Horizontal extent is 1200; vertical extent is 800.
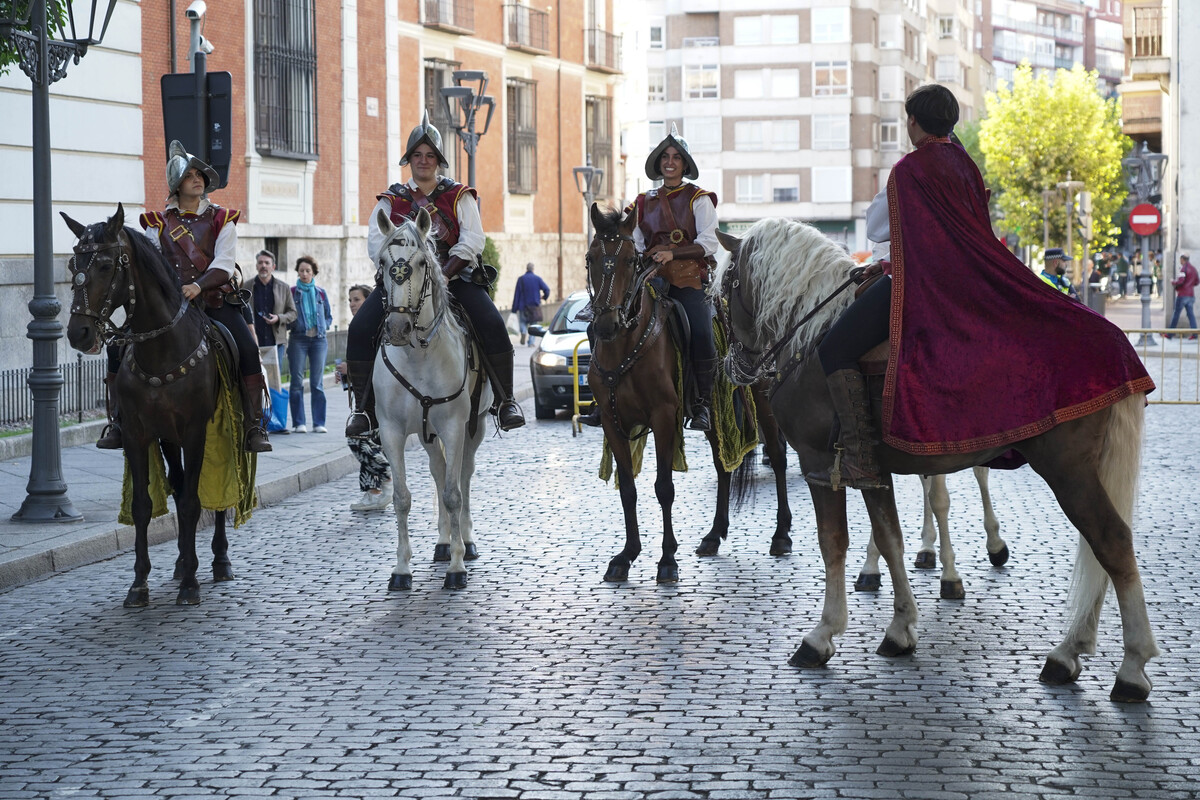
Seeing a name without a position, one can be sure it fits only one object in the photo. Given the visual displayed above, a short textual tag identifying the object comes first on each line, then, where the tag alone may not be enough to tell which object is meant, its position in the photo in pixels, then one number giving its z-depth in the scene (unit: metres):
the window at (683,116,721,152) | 78.69
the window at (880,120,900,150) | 79.06
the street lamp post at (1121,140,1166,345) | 34.97
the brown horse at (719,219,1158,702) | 6.21
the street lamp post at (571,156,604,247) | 39.07
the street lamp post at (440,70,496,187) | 25.52
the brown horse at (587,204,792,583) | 8.90
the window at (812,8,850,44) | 76.75
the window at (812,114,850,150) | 76.94
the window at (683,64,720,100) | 79.00
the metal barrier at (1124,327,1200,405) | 20.73
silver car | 19.89
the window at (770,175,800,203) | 77.94
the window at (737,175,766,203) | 78.25
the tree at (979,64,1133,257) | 64.50
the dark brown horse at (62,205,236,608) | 8.16
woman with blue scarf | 17.41
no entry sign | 34.56
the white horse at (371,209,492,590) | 8.47
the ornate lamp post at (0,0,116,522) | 10.75
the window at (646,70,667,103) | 80.56
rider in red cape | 6.24
